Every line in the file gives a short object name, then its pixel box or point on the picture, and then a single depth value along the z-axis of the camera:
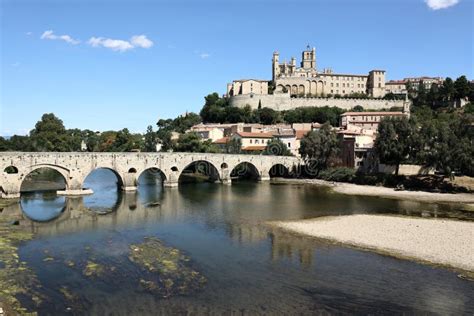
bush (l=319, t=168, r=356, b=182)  64.94
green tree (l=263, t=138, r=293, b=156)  77.62
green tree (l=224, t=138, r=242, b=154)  80.19
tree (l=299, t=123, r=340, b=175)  68.12
